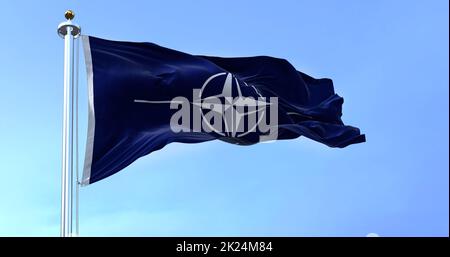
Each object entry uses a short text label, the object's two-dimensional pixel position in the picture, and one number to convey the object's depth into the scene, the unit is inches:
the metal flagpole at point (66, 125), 454.6
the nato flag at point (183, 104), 506.6
